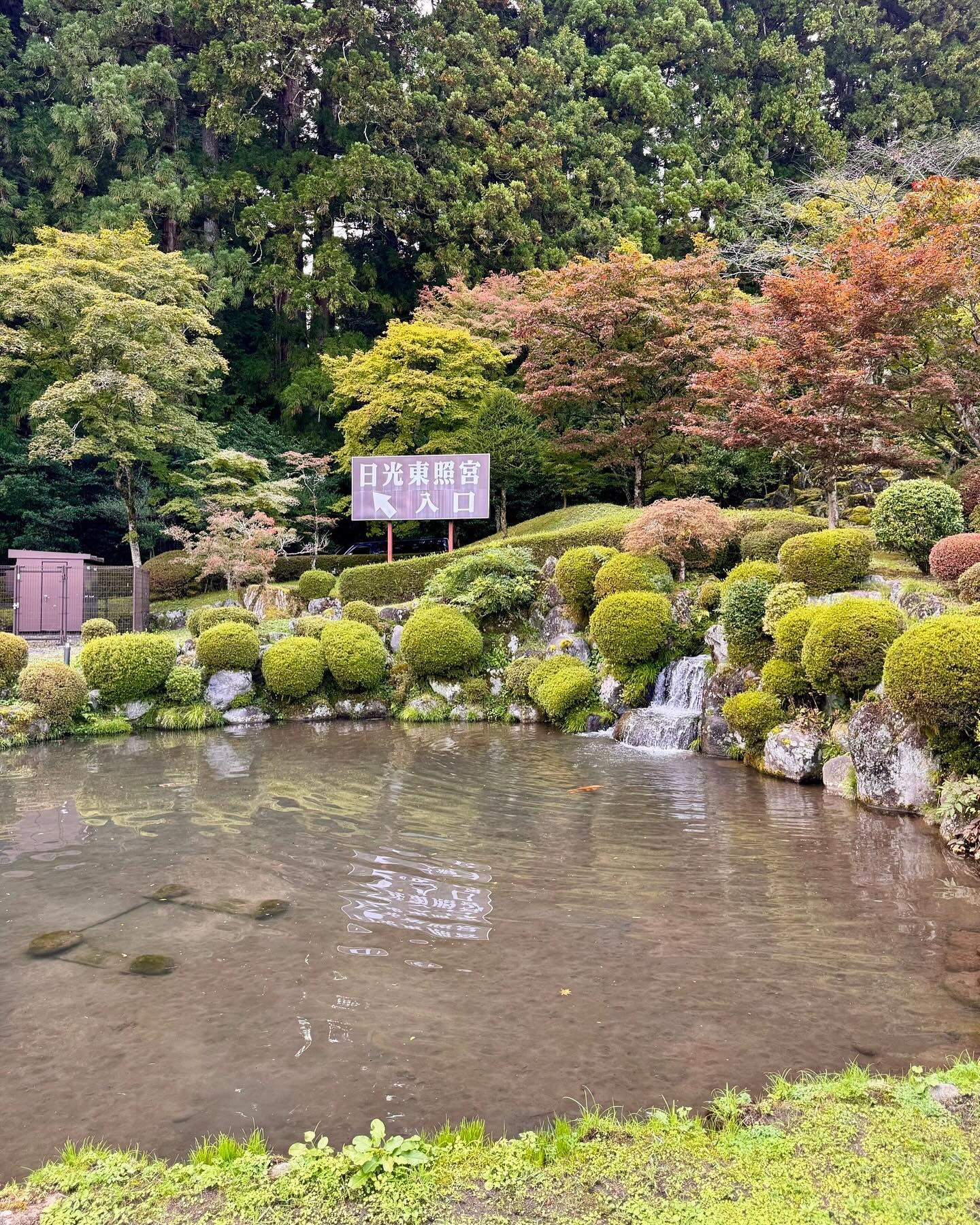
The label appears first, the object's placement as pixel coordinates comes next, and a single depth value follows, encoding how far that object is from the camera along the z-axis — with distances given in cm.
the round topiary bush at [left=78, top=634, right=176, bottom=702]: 1262
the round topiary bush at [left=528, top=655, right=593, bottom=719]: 1257
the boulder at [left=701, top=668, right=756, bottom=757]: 1021
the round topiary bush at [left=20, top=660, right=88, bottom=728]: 1187
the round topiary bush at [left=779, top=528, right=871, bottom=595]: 1030
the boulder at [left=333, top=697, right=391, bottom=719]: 1399
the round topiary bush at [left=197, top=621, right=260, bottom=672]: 1330
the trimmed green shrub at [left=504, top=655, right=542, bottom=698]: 1370
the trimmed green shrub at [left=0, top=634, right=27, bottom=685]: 1230
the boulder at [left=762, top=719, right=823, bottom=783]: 870
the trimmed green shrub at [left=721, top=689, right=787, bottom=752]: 947
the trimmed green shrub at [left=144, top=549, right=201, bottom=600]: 2102
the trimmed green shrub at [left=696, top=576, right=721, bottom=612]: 1205
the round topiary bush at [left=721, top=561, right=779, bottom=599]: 1080
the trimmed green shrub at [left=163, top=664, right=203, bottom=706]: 1312
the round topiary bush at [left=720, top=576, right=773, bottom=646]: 1028
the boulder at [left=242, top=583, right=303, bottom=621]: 1859
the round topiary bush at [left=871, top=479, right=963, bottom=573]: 1051
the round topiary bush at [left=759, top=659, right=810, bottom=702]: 912
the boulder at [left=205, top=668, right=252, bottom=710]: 1341
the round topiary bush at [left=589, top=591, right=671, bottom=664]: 1176
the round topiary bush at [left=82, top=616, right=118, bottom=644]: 1424
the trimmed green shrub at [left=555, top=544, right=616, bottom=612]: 1382
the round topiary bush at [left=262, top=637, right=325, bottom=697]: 1348
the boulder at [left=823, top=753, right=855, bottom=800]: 807
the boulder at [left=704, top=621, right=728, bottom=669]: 1082
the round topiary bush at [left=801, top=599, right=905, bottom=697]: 805
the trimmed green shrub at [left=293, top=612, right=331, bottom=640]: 1444
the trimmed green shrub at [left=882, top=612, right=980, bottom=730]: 648
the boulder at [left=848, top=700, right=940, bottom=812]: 721
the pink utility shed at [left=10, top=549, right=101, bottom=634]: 1711
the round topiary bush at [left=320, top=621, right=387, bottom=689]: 1374
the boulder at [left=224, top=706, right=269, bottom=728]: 1330
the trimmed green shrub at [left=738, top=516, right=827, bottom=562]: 1280
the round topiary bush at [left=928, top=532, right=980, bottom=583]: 933
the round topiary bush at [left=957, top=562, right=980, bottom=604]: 852
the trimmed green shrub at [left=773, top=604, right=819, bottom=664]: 909
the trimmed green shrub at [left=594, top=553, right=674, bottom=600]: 1274
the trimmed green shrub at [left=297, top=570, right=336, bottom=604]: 1869
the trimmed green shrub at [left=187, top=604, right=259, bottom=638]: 1441
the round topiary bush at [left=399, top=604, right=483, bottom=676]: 1389
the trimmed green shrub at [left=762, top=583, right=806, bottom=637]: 980
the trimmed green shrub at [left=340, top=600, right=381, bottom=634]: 1529
